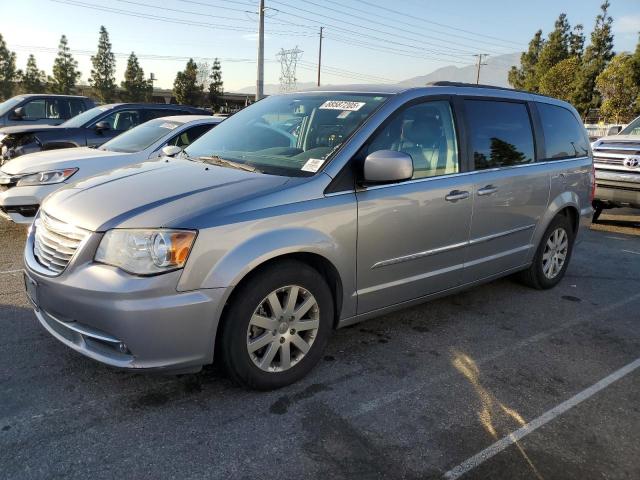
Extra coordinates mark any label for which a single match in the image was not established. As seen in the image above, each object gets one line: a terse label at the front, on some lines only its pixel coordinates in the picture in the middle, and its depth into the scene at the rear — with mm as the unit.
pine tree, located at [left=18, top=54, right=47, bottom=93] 65312
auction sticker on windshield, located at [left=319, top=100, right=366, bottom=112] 3559
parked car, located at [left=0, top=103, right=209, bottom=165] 8086
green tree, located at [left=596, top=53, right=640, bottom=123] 34125
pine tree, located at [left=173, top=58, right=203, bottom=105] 68625
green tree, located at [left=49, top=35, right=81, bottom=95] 66812
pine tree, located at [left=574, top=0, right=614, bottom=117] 48875
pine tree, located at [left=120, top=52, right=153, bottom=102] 70875
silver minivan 2604
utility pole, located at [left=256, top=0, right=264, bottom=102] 22797
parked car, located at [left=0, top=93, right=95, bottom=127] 11727
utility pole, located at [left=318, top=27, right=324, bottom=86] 61562
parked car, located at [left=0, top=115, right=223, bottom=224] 5711
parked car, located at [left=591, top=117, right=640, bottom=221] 8070
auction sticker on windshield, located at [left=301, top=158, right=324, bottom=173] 3170
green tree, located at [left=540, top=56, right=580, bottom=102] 47750
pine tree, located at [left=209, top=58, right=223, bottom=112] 73125
